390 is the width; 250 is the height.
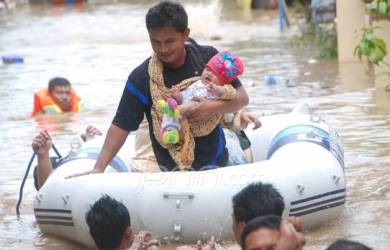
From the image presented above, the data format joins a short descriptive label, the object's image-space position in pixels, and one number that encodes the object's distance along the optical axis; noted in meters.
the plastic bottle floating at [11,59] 18.80
